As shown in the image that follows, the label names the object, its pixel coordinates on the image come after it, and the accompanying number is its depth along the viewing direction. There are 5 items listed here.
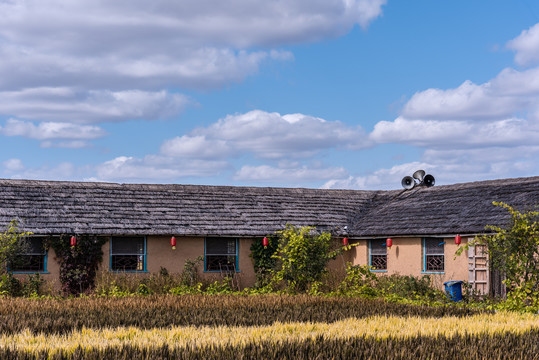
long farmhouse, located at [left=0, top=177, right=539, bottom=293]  24.80
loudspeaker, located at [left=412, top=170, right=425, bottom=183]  32.41
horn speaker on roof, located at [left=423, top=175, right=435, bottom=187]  32.25
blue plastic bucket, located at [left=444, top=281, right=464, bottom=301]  23.59
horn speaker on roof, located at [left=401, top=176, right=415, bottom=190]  32.56
